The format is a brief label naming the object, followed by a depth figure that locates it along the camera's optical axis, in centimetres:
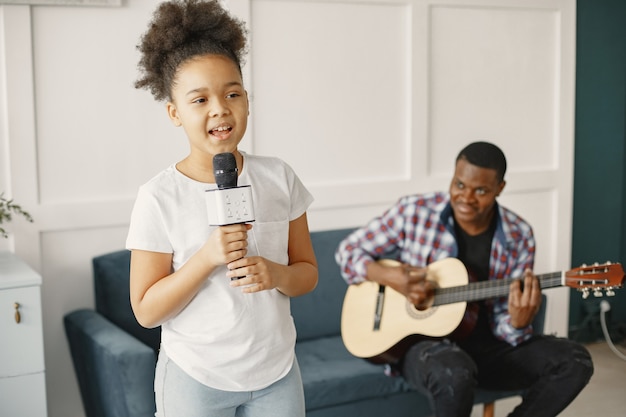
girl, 136
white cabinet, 244
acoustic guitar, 267
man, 266
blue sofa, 243
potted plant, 280
